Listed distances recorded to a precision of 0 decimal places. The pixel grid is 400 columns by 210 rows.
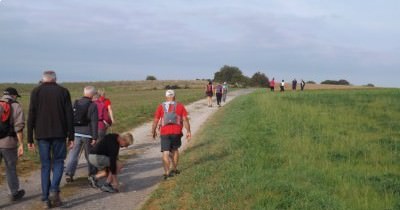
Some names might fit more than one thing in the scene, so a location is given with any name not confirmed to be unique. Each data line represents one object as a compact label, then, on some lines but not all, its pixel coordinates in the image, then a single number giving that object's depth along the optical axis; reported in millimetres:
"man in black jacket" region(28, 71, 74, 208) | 8258
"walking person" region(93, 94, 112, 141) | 11477
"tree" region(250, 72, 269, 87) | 119031
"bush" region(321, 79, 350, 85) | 139375
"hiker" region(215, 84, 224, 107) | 33594
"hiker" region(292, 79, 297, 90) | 74944
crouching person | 9508
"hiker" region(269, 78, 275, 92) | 63969
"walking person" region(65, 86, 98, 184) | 10336
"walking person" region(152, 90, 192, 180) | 10484
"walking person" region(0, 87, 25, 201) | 8602
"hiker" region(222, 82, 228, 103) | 38469
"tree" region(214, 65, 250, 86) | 118500
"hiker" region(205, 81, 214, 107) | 33591
